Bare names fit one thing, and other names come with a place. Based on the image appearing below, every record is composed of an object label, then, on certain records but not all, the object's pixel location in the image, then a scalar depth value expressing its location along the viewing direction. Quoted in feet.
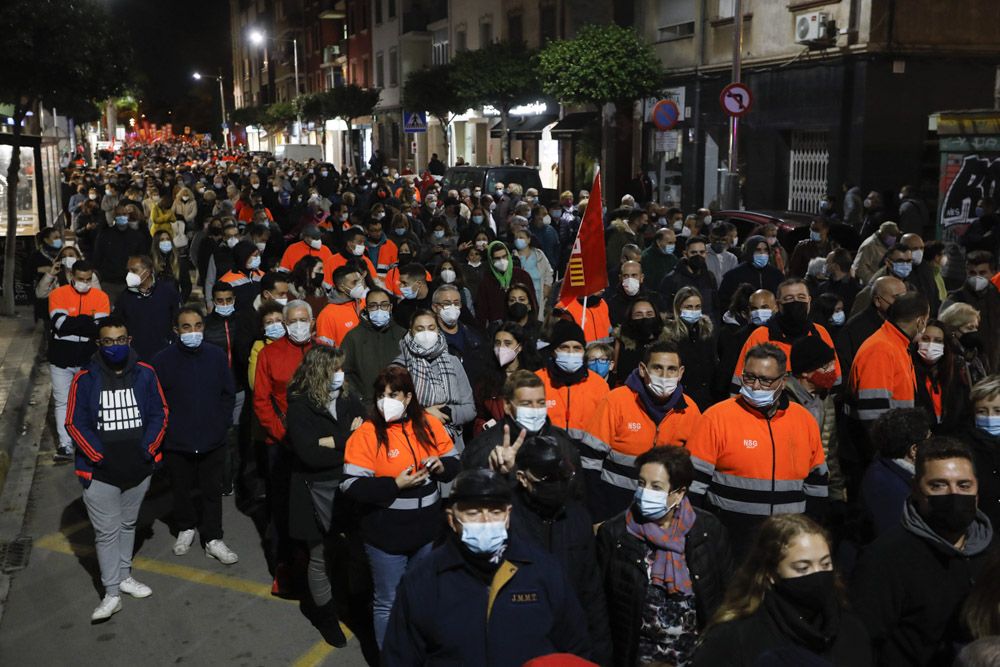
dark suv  76.85
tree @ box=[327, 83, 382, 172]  184.65
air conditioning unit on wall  70.33
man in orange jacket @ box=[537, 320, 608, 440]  19.74
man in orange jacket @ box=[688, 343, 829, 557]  16.24
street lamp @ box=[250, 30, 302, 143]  241.88
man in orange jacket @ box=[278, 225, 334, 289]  38.22
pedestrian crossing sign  96.41
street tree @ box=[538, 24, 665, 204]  85.25
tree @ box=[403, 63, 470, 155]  128.98
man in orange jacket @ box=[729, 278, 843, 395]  23.40
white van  175.14
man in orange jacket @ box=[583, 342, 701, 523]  18.02
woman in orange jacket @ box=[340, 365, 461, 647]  16.69
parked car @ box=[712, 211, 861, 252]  46.83
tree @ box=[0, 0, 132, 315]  52.19
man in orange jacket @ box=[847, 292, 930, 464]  20.62
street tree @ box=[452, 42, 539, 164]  108.68
